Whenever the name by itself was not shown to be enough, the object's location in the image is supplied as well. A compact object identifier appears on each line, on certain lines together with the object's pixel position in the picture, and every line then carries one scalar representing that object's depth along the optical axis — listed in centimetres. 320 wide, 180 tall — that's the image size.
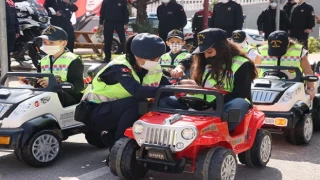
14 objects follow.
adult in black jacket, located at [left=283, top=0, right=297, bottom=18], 1190
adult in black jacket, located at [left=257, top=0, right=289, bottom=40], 1182
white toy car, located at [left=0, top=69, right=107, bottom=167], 496
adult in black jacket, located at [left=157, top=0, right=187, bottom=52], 1177
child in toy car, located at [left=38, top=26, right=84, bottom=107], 587
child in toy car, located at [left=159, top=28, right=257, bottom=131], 488
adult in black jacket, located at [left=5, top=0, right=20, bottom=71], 961
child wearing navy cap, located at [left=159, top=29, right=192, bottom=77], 772
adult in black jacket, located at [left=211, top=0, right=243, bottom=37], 1107
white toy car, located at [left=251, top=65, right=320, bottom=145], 614
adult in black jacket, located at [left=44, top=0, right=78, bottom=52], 1134
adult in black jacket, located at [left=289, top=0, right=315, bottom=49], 1089
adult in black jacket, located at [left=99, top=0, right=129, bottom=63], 1154
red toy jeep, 417
